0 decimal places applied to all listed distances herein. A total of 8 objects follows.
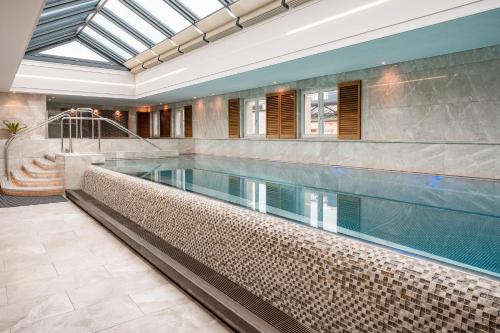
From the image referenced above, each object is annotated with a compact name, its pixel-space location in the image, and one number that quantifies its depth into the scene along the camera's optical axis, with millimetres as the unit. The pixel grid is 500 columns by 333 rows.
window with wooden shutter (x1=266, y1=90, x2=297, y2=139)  11109
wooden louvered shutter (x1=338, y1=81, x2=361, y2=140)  9091
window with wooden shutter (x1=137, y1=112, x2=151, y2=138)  20586
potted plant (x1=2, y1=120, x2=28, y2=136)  13825
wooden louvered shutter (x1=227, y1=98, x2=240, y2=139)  13555
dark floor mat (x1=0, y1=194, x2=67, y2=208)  5617
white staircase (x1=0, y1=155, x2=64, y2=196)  6375
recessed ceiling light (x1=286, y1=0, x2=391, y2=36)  6052
